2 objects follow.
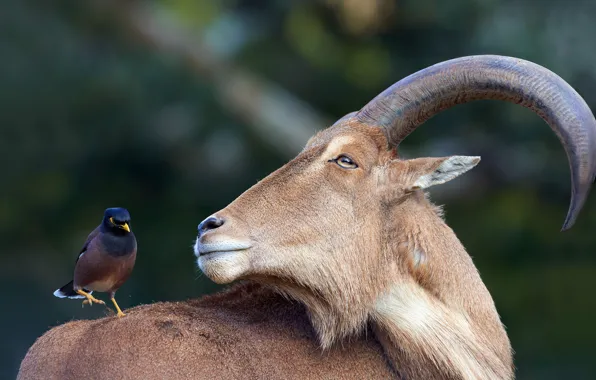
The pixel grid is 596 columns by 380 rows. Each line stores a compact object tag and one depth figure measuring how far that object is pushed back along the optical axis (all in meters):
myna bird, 11.37
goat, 11.01
